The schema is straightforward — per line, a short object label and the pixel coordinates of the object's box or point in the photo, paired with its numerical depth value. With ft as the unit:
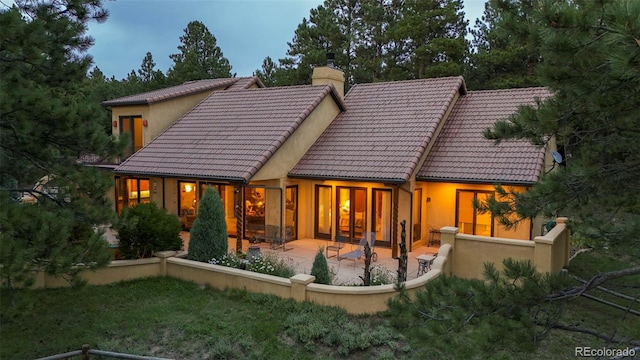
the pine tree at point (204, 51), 116.78
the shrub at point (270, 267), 35.29
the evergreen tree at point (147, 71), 115.70
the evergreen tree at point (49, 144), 20.89
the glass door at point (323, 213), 53.03
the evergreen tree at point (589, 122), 12.33
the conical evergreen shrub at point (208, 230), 37.17
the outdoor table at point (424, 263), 37.86
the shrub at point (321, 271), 32.32
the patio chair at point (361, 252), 41.29
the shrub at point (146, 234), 37.04
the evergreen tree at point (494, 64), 88.63
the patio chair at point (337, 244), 43.86
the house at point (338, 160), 47.80
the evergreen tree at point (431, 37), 94.12
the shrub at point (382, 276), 33.68
